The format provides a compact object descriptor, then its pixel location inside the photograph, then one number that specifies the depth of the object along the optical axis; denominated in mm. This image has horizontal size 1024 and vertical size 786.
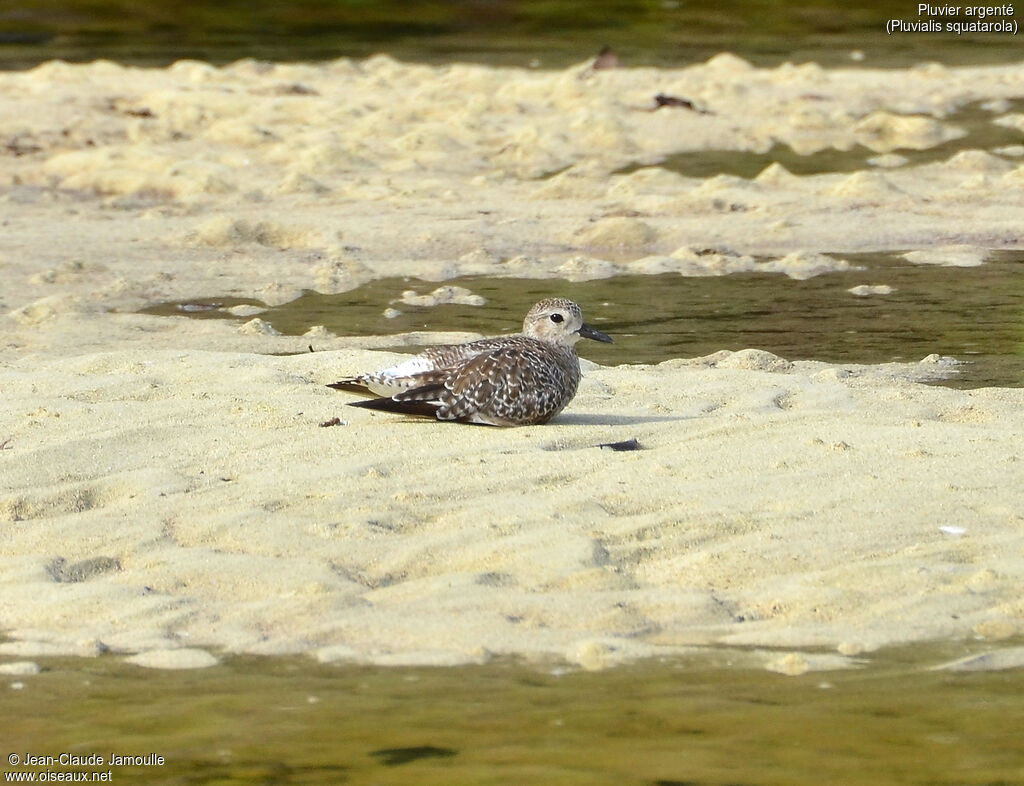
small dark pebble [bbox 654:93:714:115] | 31453
